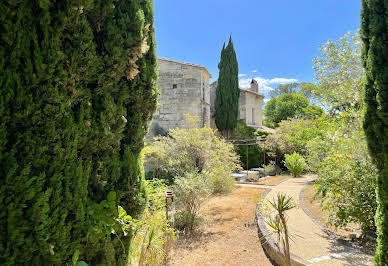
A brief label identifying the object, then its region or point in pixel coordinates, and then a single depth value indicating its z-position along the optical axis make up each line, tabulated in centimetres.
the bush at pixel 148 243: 285
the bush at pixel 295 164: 1213
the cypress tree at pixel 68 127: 143
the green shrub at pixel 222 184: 824
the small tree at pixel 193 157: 823
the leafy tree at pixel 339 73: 525
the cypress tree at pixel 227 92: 1775
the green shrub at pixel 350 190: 379
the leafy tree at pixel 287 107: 3084
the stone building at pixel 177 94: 1342
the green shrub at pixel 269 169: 1390
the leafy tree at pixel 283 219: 257
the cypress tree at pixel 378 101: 236
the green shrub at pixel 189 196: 536
